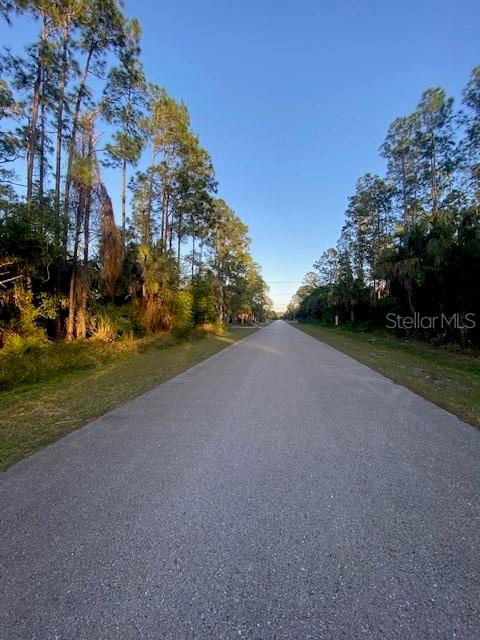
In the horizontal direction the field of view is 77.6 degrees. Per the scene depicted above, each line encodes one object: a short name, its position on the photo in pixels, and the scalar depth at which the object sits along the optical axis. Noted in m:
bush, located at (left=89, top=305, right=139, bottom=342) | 13.29
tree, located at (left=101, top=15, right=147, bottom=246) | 14.56
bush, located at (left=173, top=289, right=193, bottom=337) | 17.48
